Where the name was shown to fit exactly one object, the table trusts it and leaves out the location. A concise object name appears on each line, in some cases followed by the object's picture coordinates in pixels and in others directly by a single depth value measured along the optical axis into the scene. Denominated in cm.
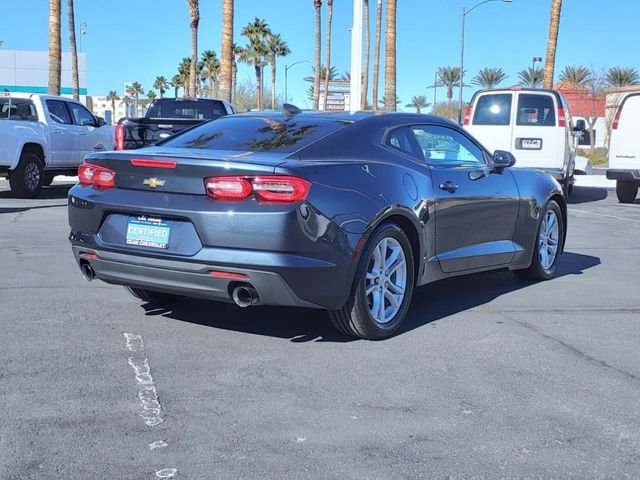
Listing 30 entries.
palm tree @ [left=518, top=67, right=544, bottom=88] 6538
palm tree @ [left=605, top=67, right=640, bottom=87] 5888
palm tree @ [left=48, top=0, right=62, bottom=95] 2389
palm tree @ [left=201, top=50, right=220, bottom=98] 8181
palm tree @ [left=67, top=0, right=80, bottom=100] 3400
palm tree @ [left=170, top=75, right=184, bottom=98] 9194
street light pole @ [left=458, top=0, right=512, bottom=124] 4414
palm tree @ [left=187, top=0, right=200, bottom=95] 3531
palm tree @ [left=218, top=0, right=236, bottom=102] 2231
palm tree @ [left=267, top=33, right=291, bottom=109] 7519
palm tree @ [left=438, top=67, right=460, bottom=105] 7806
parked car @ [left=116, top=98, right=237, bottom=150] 1337
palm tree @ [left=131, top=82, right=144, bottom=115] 12098
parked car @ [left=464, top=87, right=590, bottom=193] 1566
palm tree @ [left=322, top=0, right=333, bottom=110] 5020
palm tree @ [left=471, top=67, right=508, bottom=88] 7038
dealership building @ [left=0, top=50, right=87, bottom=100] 6625
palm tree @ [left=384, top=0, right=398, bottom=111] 2422
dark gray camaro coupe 480
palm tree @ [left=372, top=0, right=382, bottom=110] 4318
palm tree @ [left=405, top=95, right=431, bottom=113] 9581
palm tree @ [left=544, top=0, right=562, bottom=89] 2655
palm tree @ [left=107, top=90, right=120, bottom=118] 13375
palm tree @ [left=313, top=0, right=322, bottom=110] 4434
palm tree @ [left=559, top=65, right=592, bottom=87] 6306
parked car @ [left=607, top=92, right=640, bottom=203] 1611
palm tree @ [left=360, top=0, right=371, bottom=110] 4712
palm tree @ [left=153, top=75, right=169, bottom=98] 12138
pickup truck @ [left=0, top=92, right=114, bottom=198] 1454
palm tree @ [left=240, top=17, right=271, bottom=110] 7250
